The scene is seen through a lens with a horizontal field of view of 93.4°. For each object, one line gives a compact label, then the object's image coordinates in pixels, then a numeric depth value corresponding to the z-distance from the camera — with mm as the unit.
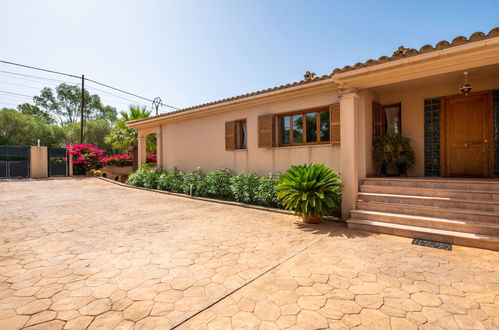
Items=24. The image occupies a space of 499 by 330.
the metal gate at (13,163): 15180
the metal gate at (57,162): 16375
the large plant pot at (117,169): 17469
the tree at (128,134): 16156
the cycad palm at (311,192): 5195
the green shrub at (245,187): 7488
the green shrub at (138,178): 11955
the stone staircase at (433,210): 4105
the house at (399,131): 4383
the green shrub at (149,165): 12965
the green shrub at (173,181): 10139
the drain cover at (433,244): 3893
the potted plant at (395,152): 6418
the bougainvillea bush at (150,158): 17094
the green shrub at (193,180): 9352
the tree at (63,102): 38594
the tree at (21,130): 24703
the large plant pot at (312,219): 5383
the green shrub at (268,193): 6898
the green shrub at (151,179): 11344
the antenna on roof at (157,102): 22062
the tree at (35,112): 36969
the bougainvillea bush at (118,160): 17219
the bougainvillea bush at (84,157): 17047
